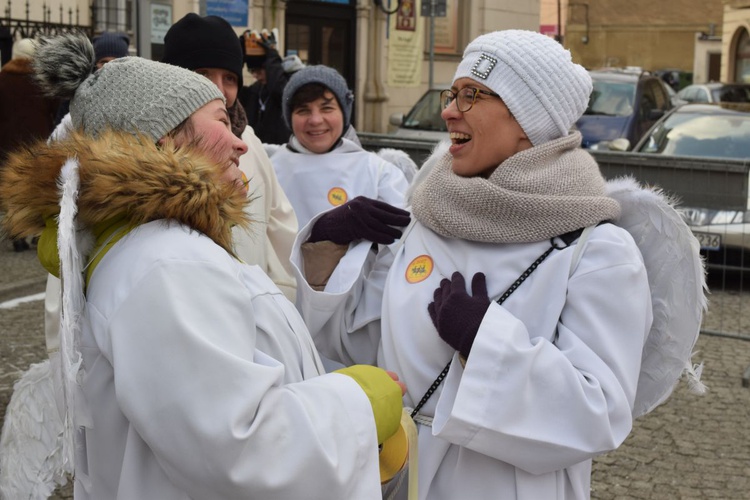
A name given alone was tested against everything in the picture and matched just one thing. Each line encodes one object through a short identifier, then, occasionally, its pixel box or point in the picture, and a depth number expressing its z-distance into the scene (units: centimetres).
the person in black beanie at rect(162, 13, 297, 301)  412
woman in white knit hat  234
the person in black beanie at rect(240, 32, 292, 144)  812
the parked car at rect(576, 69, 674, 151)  1341
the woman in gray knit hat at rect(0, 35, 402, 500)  187
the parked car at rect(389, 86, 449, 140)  1368
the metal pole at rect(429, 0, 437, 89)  1665
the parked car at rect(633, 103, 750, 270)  1016
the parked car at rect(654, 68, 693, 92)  4191
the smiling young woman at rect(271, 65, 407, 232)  506
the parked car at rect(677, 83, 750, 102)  2208
